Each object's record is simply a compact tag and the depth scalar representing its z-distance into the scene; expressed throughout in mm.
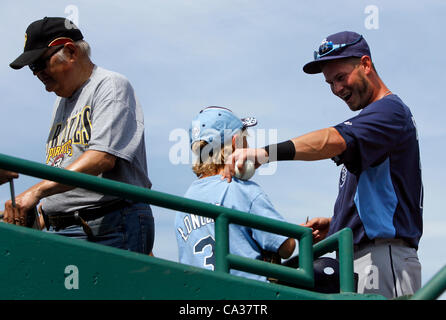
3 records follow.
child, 8086
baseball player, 8008
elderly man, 9203
